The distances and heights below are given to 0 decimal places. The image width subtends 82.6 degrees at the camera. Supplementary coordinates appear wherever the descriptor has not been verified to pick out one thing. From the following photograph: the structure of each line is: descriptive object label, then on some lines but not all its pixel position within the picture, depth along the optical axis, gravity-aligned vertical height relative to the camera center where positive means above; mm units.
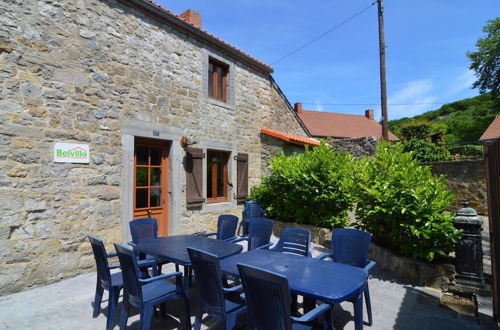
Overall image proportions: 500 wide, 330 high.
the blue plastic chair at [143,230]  4039 -748
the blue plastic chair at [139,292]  2412 -1071
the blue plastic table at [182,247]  2947 -822
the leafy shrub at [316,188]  6242 -256
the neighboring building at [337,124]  26781 +5221
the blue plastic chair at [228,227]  4621 -816
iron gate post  3621 -1000
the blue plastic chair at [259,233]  4012 -792
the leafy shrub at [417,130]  13460 +2217
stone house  3865 +862
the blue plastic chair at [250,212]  7195 -894
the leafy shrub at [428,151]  10773 +960
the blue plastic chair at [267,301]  1748 -799
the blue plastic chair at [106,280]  2676 -1026
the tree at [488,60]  20938 +8639
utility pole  9180 +3770
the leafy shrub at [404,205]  3887 -437
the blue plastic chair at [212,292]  2248 -937
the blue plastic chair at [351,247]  3213 -832
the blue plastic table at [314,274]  2039 -828
